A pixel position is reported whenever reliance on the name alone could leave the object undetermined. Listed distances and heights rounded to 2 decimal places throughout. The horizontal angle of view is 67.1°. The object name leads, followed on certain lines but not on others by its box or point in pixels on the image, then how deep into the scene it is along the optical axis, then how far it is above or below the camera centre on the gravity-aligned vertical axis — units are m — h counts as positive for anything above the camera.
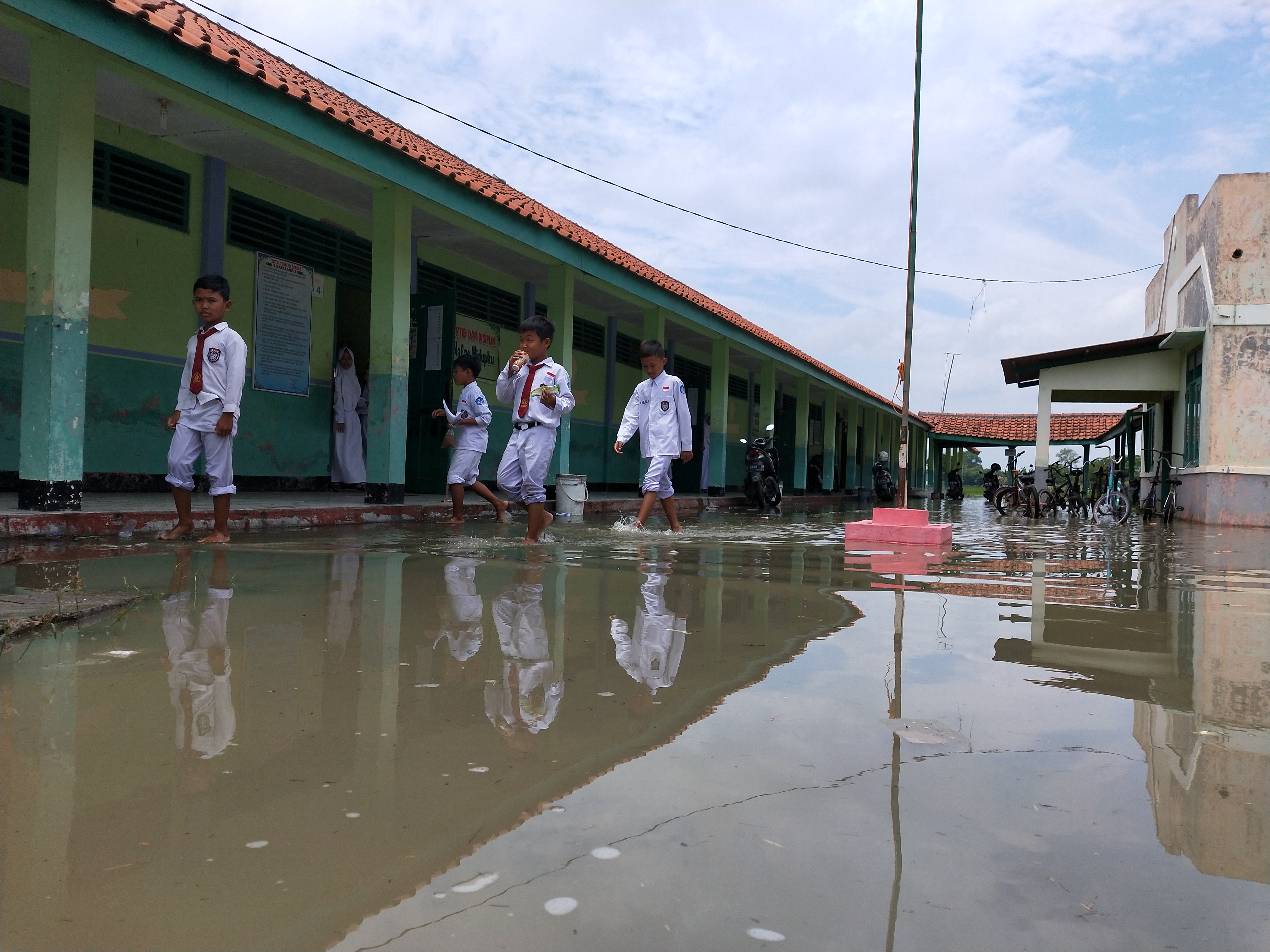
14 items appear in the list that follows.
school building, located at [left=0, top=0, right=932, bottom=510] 6.02 +2.21
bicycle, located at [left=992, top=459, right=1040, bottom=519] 15.76 -0.06
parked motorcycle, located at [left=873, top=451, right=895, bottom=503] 24.69 +0.22
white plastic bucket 10.75 -0.17
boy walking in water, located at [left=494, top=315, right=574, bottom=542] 6.62 +0.53
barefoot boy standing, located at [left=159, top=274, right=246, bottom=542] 5.78 +0.40
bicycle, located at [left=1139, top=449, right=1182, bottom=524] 16.34 +0.03
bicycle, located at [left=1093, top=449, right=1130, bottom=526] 14.65 -0.19
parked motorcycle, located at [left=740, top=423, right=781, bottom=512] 15.43 +0.14
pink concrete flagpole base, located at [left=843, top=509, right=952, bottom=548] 7.99 -0.34
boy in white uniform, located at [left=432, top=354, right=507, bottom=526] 8.45 +0.44
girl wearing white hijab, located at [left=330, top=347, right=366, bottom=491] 10.99 +0.62
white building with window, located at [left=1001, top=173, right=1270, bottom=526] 14.34 +2.31
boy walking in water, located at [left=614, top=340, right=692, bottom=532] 8.34 +0.50
